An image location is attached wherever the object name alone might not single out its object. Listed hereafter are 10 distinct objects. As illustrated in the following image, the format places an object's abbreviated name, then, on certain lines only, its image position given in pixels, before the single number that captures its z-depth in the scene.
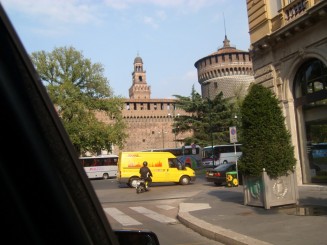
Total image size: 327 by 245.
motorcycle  21.56
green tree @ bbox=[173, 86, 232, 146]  52.62
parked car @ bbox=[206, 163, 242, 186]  23.11
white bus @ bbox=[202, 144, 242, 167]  48.88
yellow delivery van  26.22
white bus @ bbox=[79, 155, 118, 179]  42.47
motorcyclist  21.78
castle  83.62
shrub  11.97
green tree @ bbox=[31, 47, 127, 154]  46.97
